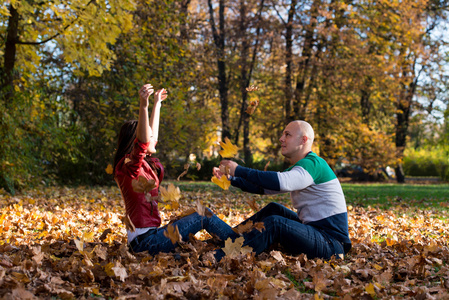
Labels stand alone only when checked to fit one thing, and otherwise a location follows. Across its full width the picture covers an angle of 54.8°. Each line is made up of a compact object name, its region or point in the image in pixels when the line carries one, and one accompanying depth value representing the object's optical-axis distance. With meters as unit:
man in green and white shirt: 3.40
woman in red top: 3.50
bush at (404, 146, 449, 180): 30.79
